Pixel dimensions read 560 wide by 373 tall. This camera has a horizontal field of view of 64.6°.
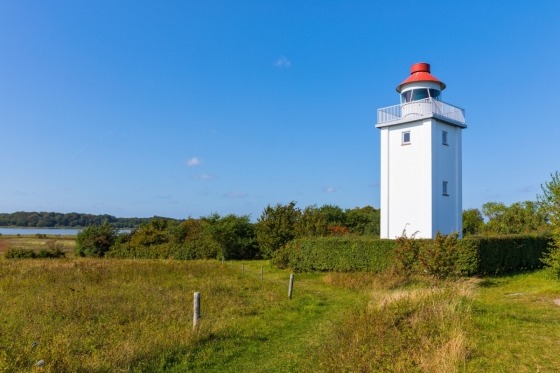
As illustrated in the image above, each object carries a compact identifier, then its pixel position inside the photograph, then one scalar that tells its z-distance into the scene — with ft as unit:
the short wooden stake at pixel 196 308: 34.06
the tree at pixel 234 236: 124.26
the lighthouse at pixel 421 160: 82.99
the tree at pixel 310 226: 103.71
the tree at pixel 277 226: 107.14
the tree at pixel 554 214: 55.06
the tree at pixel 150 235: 147.95
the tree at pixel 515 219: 147.50
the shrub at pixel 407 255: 62.90
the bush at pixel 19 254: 131.03
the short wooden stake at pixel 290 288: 52.11
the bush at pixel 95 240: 150.00
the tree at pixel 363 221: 145.38
